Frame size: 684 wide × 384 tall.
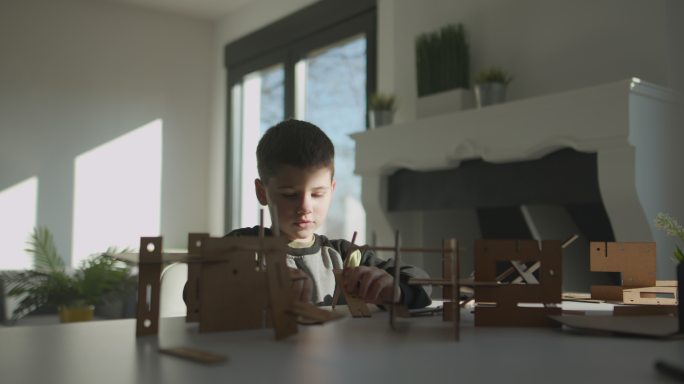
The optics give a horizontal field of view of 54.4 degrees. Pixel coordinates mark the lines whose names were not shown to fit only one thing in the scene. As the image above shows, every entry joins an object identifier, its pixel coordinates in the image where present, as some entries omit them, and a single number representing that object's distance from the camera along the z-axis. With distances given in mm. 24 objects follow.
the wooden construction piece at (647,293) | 1047
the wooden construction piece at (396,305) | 715
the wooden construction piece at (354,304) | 872
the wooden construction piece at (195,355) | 528
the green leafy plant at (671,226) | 1017
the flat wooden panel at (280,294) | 657
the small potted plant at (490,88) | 2670
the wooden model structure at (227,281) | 684
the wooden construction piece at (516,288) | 779
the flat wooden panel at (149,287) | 713
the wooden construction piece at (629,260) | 1031
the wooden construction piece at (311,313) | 641
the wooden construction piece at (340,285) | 808
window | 3967
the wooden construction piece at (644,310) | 866
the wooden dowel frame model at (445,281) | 705
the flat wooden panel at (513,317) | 784
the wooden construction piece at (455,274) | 662
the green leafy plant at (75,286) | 2982
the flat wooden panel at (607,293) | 1097
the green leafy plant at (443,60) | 2908
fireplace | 2123
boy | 1137
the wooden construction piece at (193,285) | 793
